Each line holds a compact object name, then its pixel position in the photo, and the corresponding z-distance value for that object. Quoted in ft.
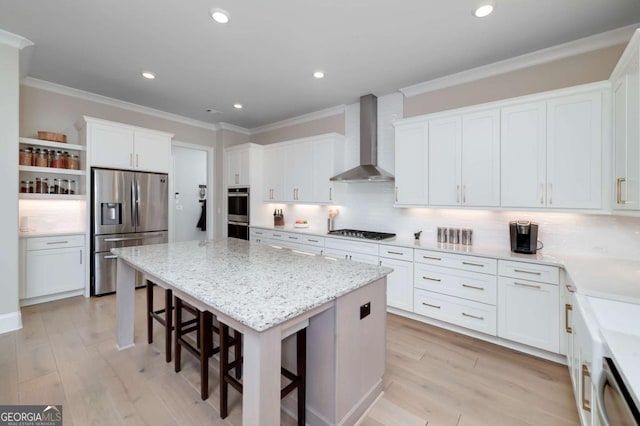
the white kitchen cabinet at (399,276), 10.12
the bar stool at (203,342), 6.02
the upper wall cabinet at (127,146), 11.88
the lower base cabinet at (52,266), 10.72
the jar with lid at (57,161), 11.61
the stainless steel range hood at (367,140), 12.35
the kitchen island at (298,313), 3.70
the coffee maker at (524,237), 8.52
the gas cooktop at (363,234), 11.45
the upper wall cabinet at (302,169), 13.66
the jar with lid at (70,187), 12.42
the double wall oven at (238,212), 16.30
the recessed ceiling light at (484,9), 6.69
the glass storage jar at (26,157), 10.77
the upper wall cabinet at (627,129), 5.42
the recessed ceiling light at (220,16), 7.12
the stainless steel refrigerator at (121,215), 12.01
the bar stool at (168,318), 7.17
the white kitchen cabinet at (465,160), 8.99
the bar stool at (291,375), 5.08
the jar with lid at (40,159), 11.16
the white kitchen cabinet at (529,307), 7.45
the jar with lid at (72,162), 11.92
